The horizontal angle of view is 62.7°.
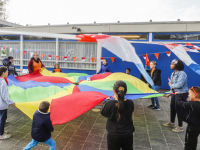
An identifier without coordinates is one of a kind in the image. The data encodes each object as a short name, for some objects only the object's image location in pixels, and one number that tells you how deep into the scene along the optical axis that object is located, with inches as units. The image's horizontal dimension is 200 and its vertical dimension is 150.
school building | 305.1
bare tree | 712.1
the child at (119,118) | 72.4
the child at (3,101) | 115.9
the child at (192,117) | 91.3
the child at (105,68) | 237.3
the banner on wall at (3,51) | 422.3
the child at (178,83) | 132.6
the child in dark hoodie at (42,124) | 90.1
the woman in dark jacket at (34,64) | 212.5
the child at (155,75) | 188.3
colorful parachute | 113.1
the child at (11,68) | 225.8
